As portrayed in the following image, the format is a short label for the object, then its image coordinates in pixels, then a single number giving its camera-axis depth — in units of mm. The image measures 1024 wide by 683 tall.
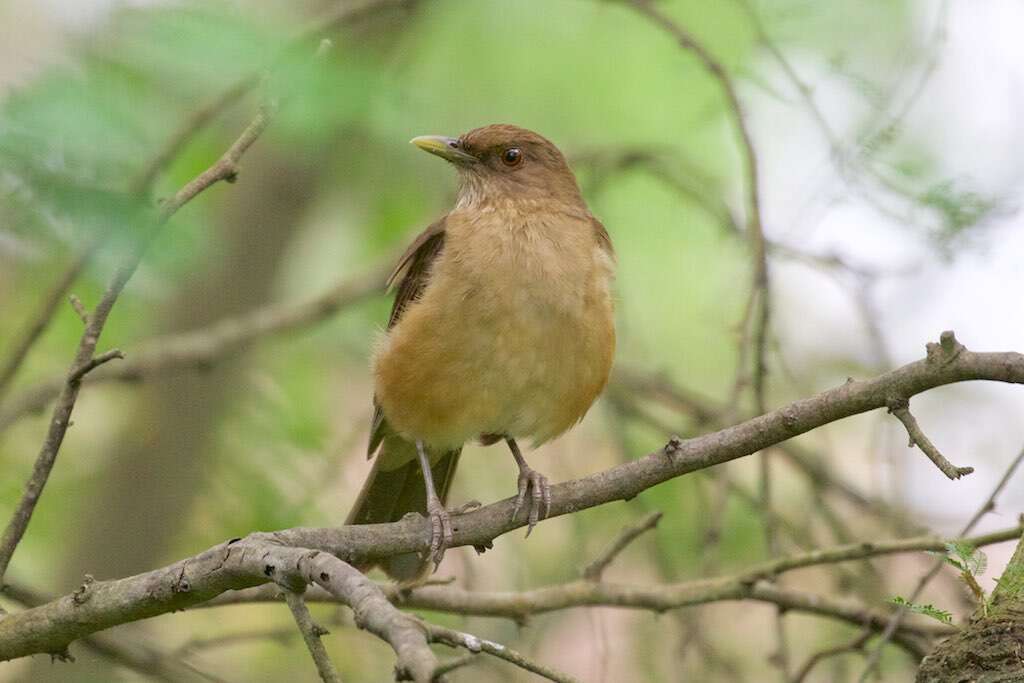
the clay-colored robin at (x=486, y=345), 9555
